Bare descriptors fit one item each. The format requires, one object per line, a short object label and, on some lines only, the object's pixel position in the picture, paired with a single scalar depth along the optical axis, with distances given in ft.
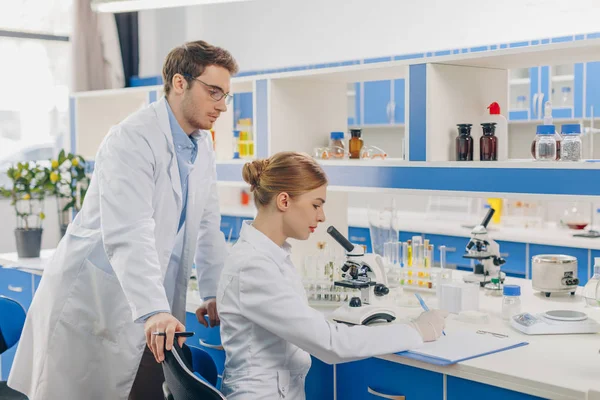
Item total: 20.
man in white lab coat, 7.06
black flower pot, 12.34
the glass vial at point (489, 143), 8.25
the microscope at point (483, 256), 9.25
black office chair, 5.33
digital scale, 7.04
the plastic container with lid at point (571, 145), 7.47
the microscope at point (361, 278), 7.77
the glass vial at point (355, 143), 9.83
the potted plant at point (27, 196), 12.36
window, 19.16
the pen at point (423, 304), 7.65
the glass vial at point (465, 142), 8.45
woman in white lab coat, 6.04
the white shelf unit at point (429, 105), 7.79
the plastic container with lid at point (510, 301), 7.61
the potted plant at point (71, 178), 12.62
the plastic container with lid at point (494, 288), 8.89
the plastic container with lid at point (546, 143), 7.67
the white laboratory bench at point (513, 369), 5.64
